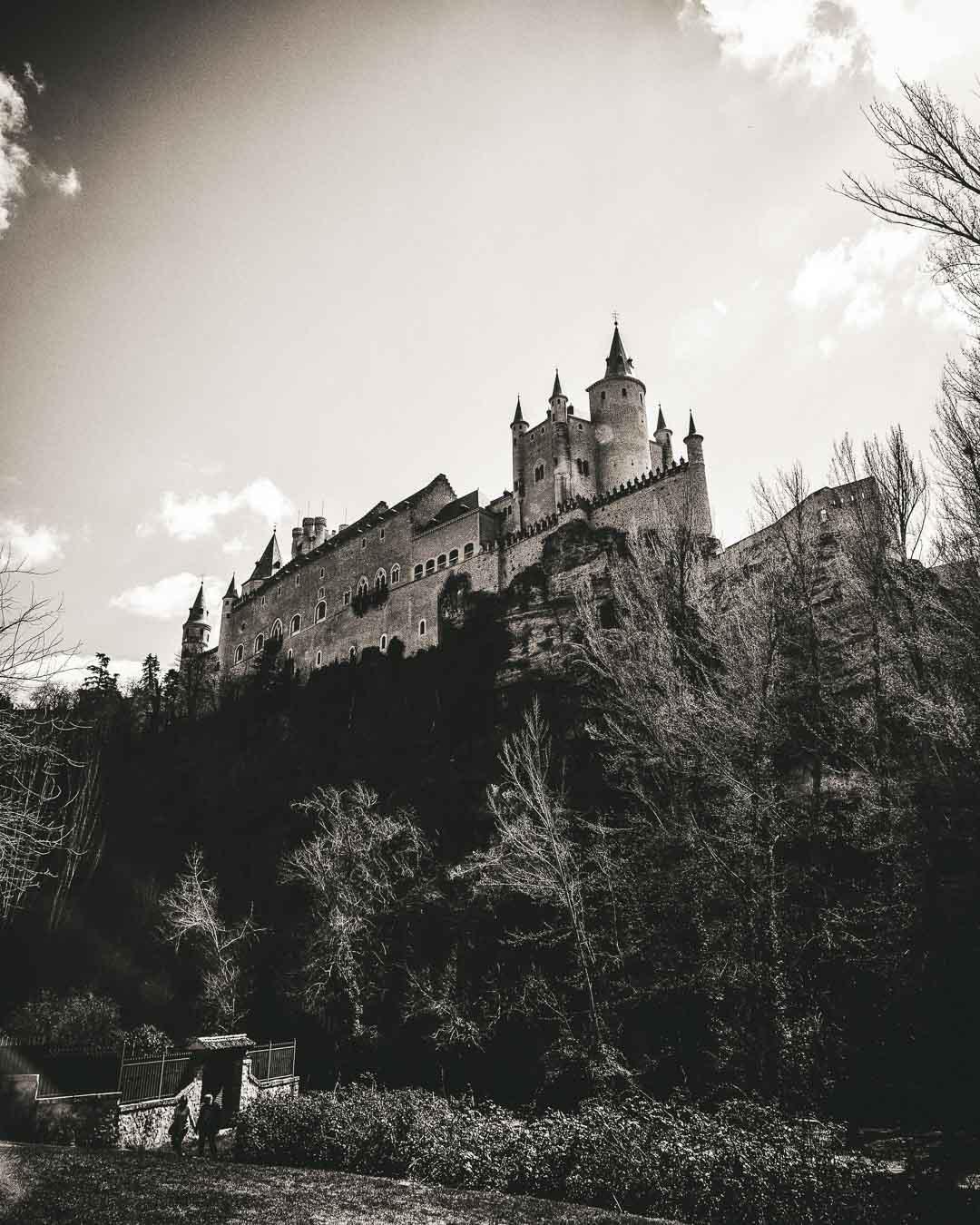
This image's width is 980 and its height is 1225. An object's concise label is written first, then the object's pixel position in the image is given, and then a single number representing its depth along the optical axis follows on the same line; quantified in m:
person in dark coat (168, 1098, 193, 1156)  16.09
